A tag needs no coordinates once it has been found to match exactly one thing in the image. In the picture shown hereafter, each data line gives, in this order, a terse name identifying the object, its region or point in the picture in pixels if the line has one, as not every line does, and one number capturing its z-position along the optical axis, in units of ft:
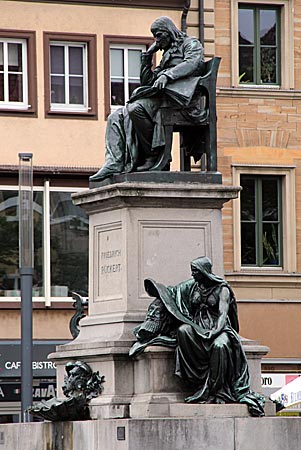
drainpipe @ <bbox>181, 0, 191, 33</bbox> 130.31
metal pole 103.93
